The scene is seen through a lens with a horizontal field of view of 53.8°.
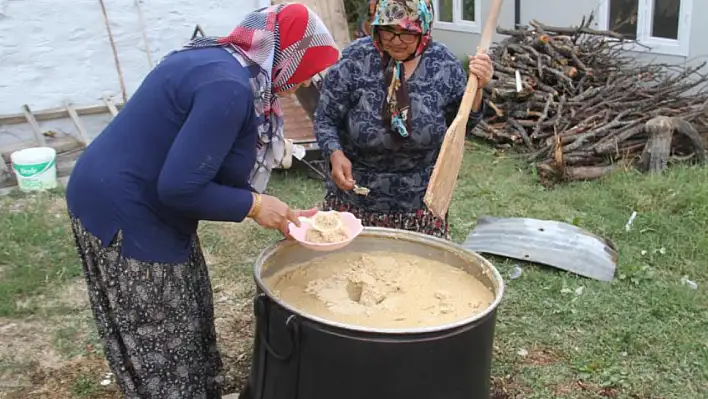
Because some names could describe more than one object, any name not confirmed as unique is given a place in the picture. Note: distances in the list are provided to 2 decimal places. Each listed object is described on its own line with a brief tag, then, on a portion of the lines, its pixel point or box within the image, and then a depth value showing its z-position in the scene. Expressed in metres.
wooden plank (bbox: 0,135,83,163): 6.12
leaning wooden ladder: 5.91
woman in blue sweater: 1.80
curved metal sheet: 3.99
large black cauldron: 1.85
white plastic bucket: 5.46
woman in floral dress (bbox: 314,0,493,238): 2.61
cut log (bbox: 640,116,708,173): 5.48
